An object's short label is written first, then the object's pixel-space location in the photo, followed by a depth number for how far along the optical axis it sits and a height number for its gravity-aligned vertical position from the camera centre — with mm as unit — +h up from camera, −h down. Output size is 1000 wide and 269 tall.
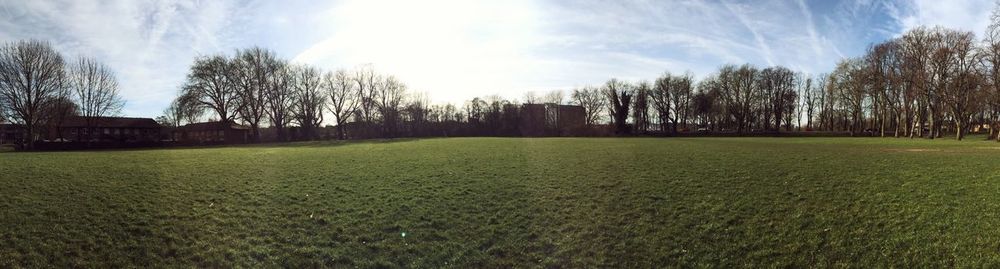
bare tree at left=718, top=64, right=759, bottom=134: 84062 +6505
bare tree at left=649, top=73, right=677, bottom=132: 93812 +6438
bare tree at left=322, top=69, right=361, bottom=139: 79262 +6056
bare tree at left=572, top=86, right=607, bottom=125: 102312 +5866
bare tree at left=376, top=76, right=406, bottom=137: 86562 +4715
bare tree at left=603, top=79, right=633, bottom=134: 93825 +5305
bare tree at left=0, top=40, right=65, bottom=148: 47438 +5580
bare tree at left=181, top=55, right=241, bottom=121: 62281 +6551
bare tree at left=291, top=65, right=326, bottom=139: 73500 +4819
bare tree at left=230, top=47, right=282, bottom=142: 66000 +7336
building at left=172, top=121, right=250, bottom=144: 72188 +495
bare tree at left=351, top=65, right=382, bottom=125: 83938 +5061
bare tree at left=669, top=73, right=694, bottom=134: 92250 +6129
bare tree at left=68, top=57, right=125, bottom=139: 56031 +4644
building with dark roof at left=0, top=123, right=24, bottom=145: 81312 +678
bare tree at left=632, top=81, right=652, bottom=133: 96125 +4535
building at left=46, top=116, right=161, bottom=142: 68688 +1207
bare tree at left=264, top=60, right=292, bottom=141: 69750 +5352
